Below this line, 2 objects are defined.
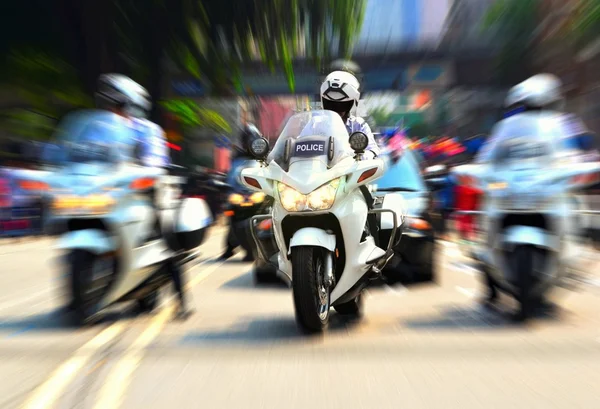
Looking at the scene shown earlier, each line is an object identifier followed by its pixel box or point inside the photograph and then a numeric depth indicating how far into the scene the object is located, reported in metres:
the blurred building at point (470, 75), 34.16
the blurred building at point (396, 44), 45.94
